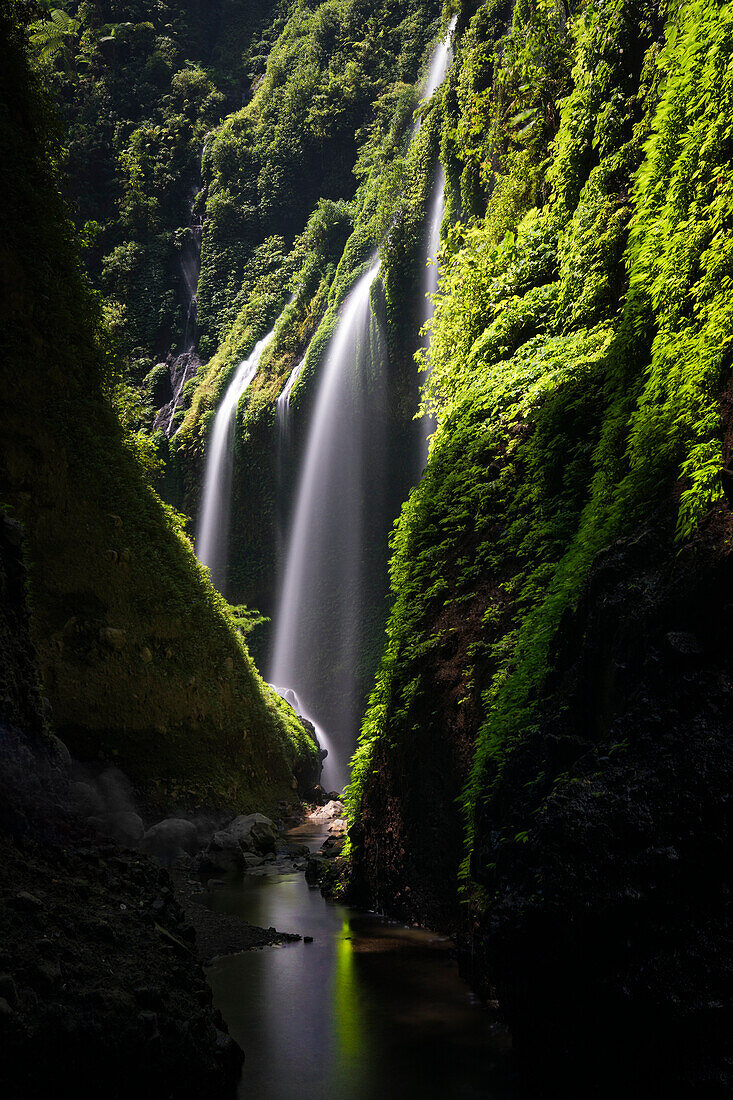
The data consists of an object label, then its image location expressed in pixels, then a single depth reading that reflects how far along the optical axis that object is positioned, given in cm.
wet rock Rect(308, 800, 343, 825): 1503
